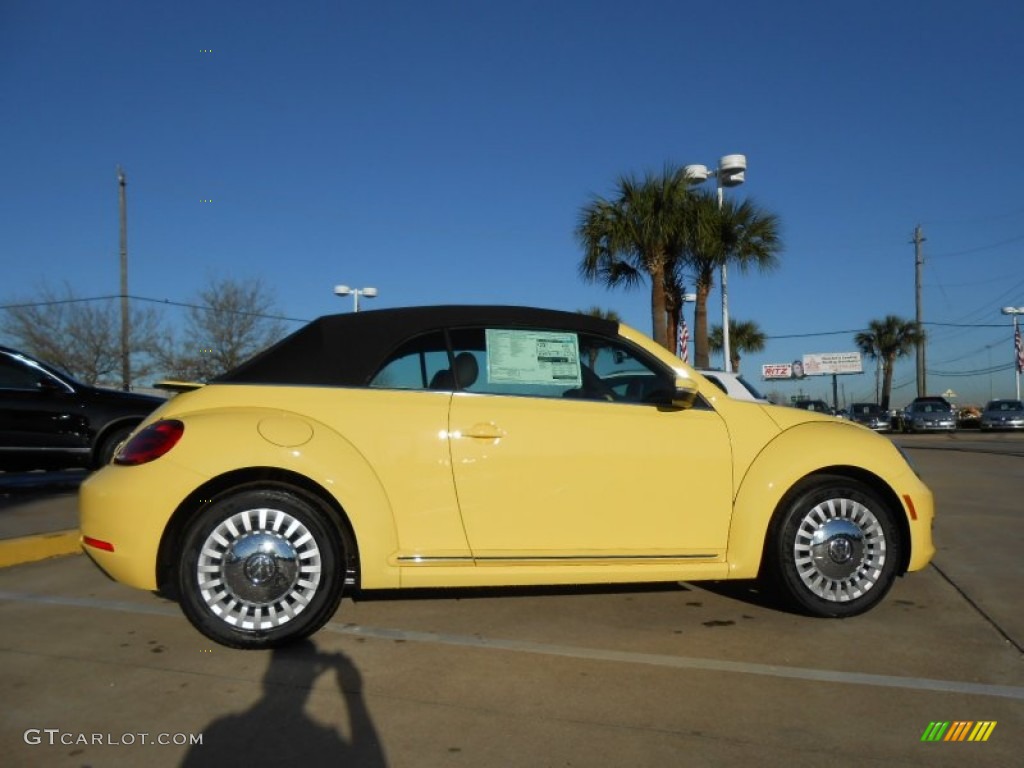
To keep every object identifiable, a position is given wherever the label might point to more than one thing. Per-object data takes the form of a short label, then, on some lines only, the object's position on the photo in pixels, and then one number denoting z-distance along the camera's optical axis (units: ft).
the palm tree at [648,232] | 55.62
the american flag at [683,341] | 59.31
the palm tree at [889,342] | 174.60
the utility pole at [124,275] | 90.17
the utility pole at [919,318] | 152.05
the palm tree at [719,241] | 55.88
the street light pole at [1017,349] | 150.71
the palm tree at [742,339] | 147.30
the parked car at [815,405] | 119.96
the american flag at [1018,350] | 153.90
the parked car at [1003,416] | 108.99
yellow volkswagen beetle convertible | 12.23
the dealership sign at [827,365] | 215.72
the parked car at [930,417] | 111.55
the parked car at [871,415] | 123.54
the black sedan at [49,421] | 27.99
